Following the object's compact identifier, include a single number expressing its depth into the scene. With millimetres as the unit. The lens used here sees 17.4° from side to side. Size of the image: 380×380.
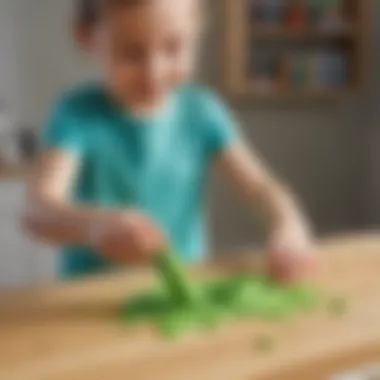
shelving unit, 3652
